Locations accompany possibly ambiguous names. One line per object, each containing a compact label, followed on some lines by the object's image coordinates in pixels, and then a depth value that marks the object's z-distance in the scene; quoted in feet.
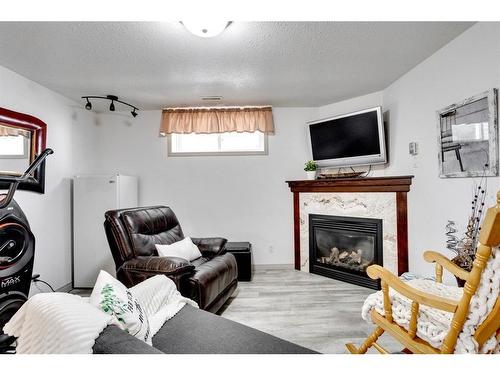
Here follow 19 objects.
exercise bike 6.31
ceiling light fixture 6.30
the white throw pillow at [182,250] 8.88
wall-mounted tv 10.96
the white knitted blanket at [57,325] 2.54
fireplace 11.21
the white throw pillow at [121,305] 3.73
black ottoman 11.85
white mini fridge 11.28
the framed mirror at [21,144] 8.52
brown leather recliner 7.54
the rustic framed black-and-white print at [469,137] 6.38
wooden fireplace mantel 10.25
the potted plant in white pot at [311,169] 12.86
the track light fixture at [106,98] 11.51
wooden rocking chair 3.67
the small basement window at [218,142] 14.03
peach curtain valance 13.34
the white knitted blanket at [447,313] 3.77
